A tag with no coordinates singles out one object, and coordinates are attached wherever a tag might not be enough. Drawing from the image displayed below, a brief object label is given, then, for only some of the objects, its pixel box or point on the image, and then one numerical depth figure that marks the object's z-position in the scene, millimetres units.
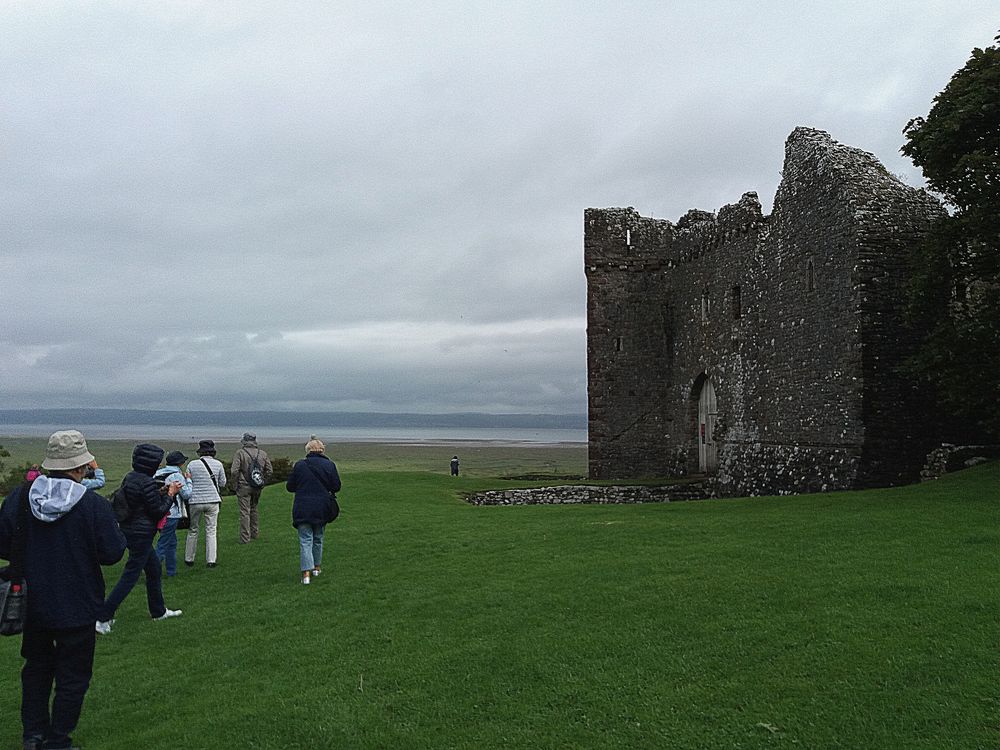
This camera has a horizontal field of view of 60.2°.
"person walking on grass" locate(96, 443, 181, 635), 10141
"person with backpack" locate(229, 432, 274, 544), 15734
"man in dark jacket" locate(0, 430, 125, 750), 6602
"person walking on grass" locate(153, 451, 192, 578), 12696
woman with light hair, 12547
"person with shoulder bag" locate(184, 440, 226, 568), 13961
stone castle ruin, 21984
